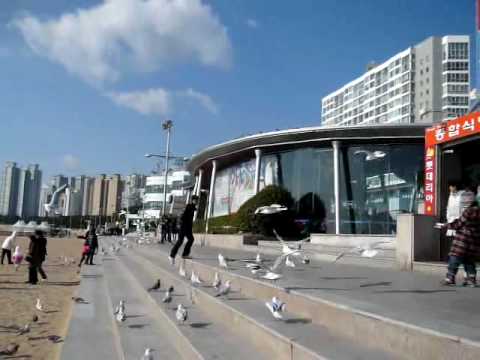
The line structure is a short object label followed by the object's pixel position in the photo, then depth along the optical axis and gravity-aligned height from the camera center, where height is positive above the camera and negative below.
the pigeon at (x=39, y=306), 9.31 -1.88
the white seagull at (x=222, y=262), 8.94 -0.81
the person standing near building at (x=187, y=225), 11.58 -0.16
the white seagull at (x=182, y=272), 9.56 -1.11
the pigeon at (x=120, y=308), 6.95 -1.38
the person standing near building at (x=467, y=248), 6.91 -0.24
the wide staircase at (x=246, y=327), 3.48 -1.05
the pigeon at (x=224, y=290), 6.57 -0.99
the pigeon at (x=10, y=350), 5.96 -1.79
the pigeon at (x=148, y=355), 4.52 -1.34
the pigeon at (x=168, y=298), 7.35 -1.26
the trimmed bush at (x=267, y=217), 22.66 +0.27
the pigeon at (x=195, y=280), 8.07 -1.05
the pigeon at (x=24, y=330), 7.41 -1.89
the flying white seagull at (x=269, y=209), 14.25 +0.47
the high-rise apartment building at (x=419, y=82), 98.94 +33.34
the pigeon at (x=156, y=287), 8.80 -1.30
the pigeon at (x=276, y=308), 4.77 -0.88
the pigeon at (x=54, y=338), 6.95 -1.89
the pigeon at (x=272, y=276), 6.38 -0.73
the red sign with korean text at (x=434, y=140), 9.47 +1.94
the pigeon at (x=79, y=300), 9.29 -1.73
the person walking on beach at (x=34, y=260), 14.36 -1.48
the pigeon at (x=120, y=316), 6.84 -1.47
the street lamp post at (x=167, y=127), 47.84 +9.65
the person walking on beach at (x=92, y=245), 18.75 -1.24
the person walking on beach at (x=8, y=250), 20.91 -1.76
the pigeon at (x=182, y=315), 5.79 -1.20
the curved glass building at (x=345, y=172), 24.09 +3.00
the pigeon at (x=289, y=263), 9.36 -0.79
